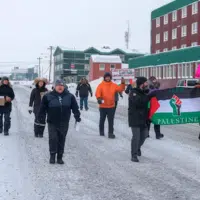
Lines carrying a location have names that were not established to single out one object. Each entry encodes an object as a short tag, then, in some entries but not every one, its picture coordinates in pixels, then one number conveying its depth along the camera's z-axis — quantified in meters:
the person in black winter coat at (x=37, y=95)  13.52
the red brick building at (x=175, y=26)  60.19
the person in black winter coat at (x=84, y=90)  24.25
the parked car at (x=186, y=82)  37.78
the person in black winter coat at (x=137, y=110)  9.45
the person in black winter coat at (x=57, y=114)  8.99
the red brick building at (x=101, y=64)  92.81
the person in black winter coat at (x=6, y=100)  13.19
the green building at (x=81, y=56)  110.94
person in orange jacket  13.10
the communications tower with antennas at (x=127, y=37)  124.31
